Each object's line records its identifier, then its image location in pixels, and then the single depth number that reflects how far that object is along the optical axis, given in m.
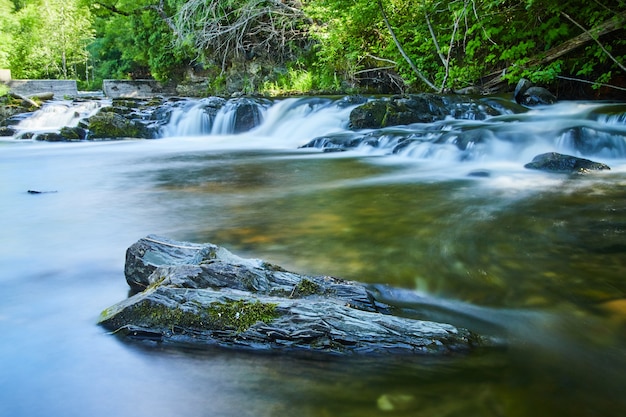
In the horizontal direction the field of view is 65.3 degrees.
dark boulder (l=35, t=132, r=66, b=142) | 13.21
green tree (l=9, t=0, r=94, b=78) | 33.25
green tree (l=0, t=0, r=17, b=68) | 28.00
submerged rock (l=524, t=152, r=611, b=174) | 6.60
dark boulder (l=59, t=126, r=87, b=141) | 13.31
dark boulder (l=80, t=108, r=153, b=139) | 13.53
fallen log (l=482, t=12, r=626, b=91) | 10.37
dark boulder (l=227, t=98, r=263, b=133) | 13.62
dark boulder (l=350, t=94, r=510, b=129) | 10.68
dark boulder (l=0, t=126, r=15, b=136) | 14.52
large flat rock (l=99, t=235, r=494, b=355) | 2.17
